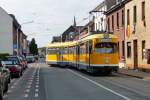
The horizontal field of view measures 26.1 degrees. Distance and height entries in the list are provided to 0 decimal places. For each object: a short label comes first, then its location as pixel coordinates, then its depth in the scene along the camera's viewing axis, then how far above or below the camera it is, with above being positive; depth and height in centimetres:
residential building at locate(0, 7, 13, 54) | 6227 +531
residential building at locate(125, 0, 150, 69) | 2750 +228
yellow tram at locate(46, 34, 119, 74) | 2442 +43
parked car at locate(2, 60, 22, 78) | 2261 -55
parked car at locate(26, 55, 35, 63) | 6407 +4
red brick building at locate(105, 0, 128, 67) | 3459 +424
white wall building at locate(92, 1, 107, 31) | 4402 +598
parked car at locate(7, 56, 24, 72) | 2424 +10
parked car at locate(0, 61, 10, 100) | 1209 -79
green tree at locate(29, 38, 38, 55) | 12260 +466
